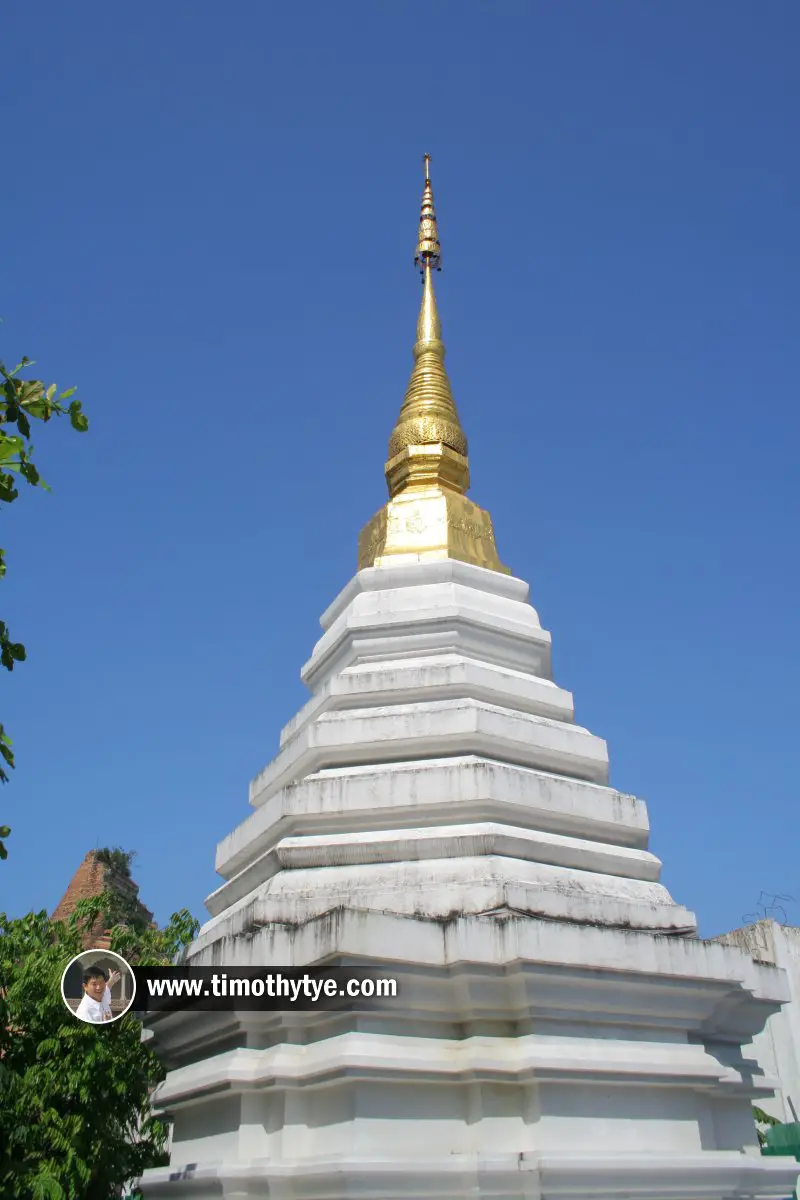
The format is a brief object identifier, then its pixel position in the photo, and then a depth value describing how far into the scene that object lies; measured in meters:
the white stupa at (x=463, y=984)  6.39
